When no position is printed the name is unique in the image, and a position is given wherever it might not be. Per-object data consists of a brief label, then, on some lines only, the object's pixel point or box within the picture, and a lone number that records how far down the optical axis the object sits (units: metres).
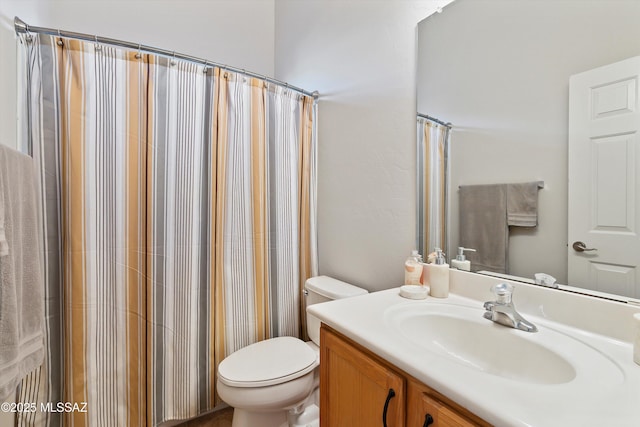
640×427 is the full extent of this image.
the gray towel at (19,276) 0.76
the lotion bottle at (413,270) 1.08
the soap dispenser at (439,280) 1.01
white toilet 1.14
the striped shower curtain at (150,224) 1.16
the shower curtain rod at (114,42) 1.09
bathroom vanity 0.47
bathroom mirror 0.76
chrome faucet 0.75
